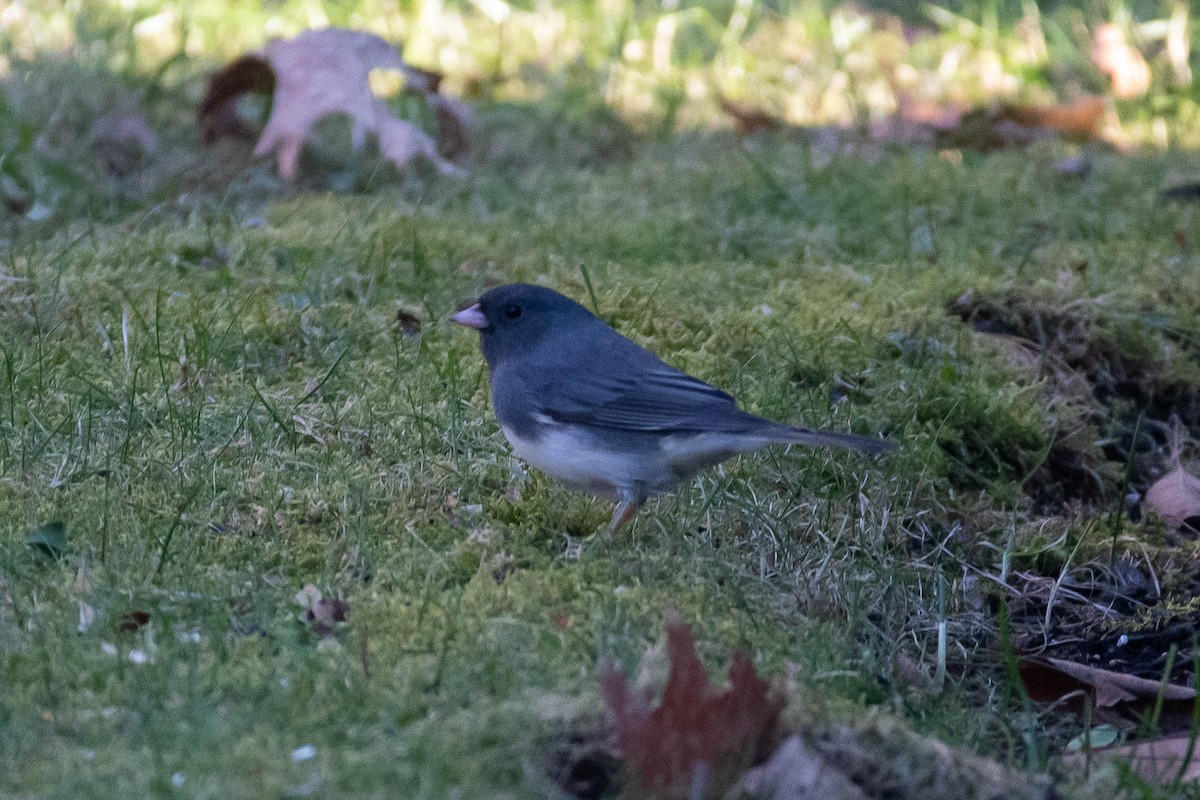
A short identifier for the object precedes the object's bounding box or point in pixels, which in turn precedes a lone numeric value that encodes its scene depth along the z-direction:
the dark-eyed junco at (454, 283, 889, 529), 6.29
